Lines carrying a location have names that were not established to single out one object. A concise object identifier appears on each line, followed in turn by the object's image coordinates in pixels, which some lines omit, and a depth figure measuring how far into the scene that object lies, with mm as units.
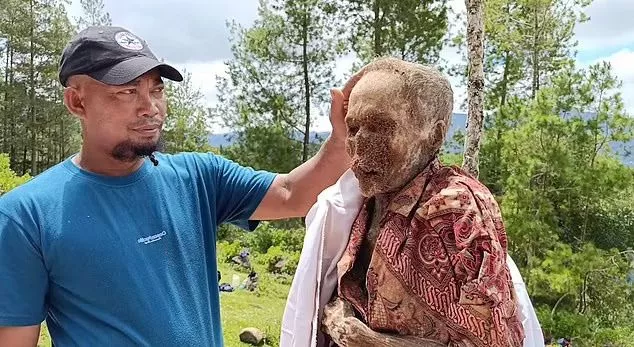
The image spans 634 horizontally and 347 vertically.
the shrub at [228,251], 14062
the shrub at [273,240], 15391
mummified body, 1155
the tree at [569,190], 9734
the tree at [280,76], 15812
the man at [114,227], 1475
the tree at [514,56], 10906
